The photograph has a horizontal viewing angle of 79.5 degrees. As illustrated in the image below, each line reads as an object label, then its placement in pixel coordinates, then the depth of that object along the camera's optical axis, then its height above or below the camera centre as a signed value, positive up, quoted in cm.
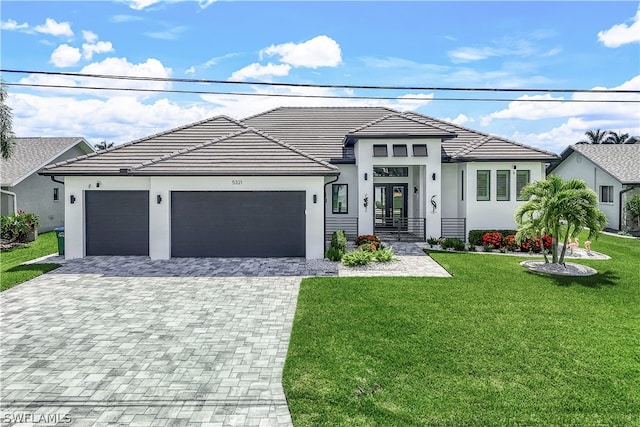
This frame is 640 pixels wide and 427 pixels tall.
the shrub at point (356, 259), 1329 -168
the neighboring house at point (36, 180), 2130 +180
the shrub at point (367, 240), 1569 -124
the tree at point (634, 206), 2186 +19
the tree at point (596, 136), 4834 +927
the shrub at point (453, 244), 1625 -144
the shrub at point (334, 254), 1412 -161
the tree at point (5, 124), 1895 +433
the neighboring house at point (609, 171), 2283 +251
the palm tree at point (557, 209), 1173 +2
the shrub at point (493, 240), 1648 -129
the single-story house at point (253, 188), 1450 +93
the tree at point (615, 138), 4691 +885
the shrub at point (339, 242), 1492 -124
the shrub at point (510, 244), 1619 -143
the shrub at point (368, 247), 1463 -143
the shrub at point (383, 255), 1370 -162
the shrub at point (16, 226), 1831 -71
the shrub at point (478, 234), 1725 -108
